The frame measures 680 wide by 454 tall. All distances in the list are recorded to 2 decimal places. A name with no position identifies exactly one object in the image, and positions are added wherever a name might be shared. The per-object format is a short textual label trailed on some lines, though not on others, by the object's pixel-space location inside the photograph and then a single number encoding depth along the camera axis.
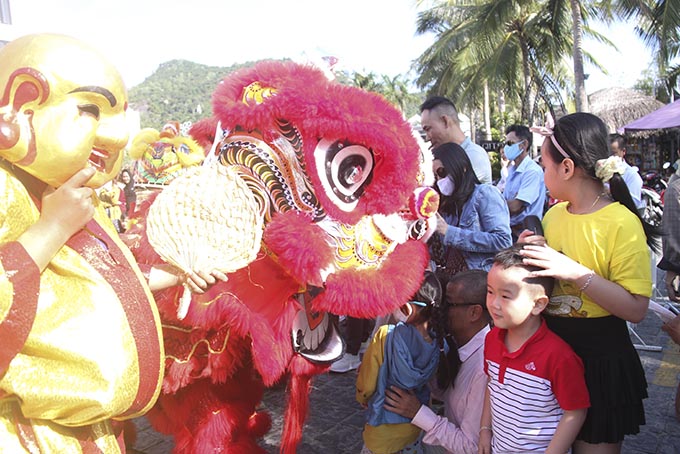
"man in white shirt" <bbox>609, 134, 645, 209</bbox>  4.59
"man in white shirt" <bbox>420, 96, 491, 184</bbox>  3.09
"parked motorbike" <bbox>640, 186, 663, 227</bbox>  4.63
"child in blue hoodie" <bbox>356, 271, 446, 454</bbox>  2.12
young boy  1.64
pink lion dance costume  1.81
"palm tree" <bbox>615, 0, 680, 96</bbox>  10.26
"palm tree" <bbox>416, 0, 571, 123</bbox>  15.66
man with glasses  2.07
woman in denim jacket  2.72
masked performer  1.11
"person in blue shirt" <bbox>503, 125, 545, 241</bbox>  4.26
